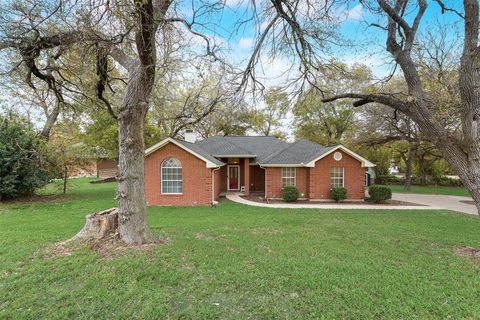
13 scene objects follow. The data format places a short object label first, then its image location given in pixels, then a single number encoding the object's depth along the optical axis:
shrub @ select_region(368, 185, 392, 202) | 15.19
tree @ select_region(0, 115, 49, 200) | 14.30
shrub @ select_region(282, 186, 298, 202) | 15.29
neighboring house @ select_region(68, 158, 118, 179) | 18.48
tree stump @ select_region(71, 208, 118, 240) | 6.38
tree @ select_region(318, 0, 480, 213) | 5.62
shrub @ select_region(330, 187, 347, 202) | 15.21
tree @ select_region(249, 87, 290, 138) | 32.84
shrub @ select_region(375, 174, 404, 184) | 28.80
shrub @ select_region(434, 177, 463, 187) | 27.19
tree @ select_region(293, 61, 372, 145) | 27.12
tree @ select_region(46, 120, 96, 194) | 16.03
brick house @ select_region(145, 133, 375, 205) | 14.22
